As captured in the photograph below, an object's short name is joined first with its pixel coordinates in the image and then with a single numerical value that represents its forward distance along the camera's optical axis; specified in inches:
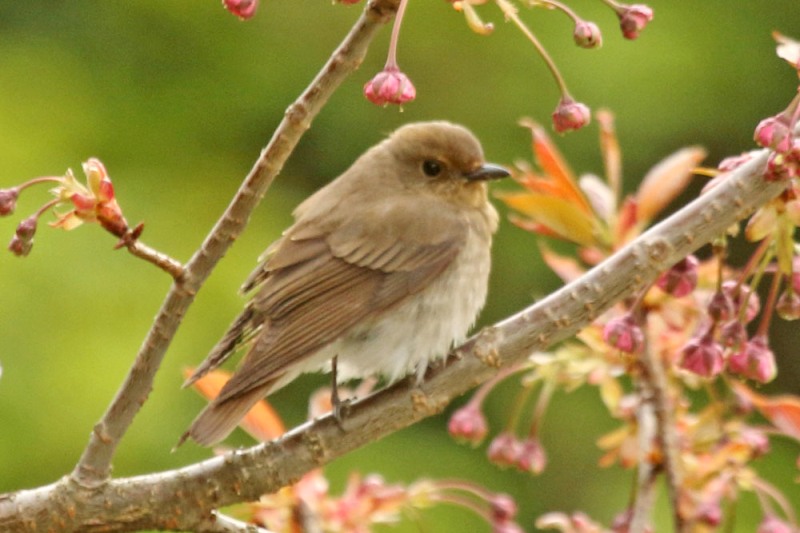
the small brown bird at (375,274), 171.3
